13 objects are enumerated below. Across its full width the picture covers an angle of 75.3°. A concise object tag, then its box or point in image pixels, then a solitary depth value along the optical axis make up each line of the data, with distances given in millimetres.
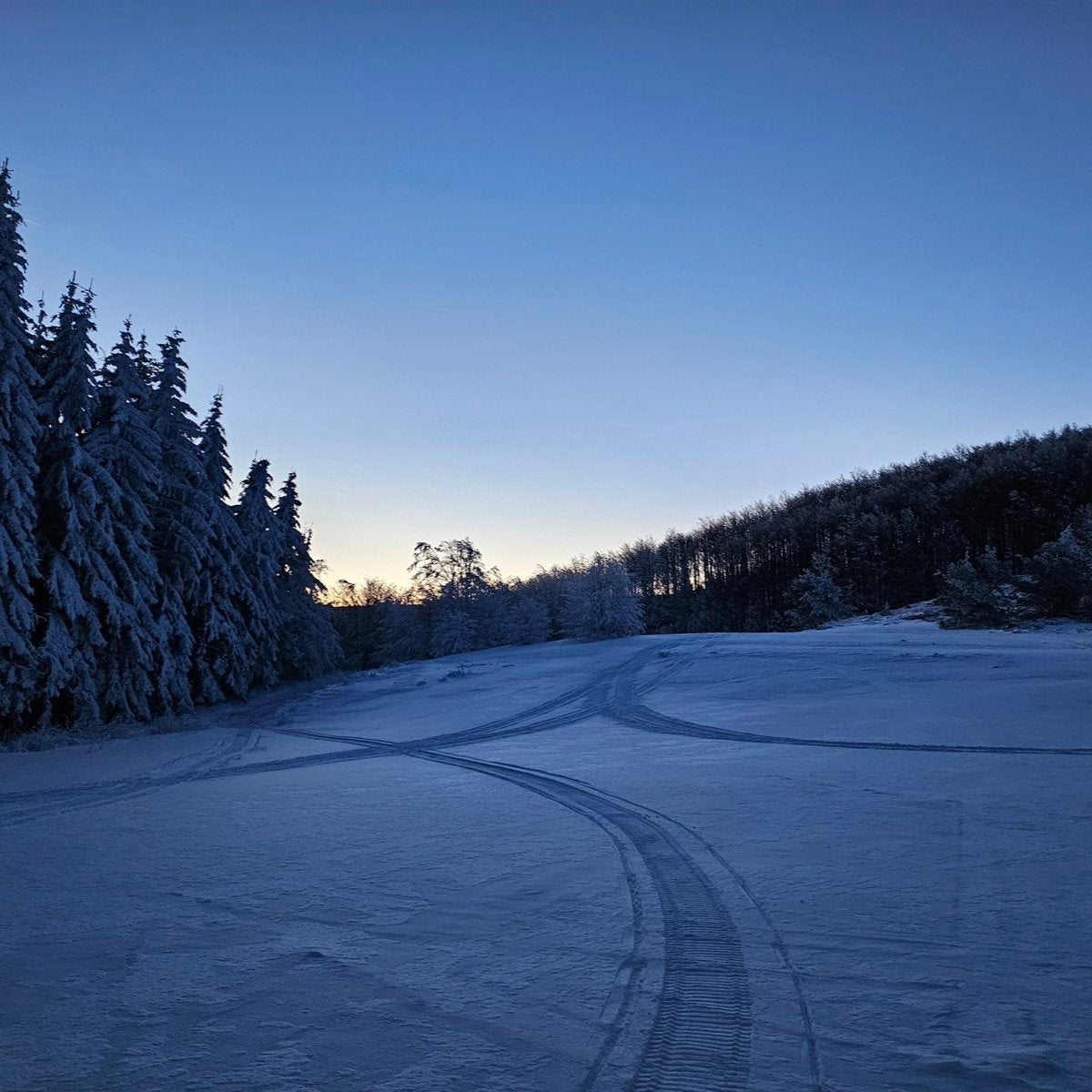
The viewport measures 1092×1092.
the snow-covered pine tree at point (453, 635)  45562
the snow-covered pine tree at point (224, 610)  25781
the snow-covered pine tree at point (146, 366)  26141
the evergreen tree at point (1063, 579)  23281
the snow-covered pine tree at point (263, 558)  29750
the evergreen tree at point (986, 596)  25328
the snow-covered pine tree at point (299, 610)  33219
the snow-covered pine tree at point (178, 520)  23688
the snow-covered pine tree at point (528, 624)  48406
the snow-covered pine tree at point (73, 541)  18766
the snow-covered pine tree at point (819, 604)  44188
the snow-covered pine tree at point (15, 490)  17422
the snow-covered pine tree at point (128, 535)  20547
